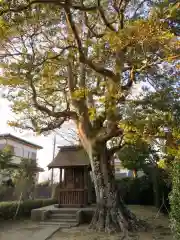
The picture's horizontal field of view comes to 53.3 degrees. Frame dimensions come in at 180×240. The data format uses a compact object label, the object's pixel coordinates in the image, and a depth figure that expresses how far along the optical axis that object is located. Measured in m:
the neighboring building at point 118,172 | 22.71
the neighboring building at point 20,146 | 18.37
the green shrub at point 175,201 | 3.70
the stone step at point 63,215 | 8.53
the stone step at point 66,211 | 8.80
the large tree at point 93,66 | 5.06
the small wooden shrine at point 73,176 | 9.78
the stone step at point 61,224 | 7.73
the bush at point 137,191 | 13.15
